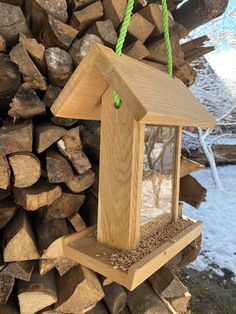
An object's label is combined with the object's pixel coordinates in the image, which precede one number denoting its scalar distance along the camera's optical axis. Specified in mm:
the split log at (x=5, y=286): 1115
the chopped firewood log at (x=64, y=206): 1140
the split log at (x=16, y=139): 1011
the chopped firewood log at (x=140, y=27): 1326
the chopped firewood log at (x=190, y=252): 1650
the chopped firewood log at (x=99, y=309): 1312
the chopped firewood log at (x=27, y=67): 1054
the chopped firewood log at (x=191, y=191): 1652
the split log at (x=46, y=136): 1061
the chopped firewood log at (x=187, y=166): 1526
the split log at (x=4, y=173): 1014
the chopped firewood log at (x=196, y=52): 1798
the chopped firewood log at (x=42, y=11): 1161
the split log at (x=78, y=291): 1154
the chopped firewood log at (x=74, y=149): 1110
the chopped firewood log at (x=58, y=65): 1142
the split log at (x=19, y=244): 1057
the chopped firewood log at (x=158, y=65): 1480
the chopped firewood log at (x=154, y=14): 1364
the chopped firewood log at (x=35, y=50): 1082
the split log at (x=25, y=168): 1036
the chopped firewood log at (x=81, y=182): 1146
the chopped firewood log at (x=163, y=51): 1438
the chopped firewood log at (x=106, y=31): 1231
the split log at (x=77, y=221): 1209
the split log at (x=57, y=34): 1157
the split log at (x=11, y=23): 1101
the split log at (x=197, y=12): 1679
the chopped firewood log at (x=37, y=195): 1037
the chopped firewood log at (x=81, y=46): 1180
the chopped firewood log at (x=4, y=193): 1125
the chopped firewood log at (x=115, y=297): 1306
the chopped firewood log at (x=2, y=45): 1076
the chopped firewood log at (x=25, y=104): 1053
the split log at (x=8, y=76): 1084
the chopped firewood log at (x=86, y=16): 1215
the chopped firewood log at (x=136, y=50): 1311
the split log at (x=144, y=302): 1405
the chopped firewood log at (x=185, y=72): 1664
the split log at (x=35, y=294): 1135
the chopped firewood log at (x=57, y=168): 1074
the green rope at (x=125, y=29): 751
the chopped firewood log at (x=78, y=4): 1229
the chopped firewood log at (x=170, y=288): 1520
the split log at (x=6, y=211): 1113
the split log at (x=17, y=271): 1089
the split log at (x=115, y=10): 1261
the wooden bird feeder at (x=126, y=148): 717
